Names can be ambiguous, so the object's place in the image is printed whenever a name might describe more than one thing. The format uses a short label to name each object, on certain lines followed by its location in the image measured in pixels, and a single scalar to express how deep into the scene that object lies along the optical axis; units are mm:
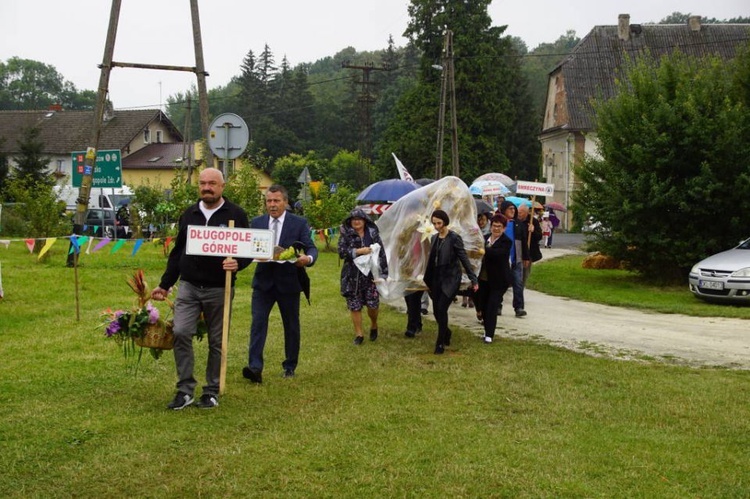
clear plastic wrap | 12539
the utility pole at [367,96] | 57578
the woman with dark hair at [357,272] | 11469
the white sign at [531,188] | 19031
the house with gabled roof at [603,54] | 54688
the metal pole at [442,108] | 34094
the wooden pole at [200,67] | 18230
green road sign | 21812
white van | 45634
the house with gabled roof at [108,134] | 73562
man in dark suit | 8836
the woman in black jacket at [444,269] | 11078
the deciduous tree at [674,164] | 19266
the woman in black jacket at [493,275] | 11922
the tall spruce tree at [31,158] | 50969
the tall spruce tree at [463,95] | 57094
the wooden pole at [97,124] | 18938
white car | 16844
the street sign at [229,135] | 14148
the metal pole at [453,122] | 34556
